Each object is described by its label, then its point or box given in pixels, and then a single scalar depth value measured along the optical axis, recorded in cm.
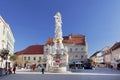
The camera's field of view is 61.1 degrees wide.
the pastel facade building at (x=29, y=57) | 3529
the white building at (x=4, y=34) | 2194
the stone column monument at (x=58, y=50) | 1994
